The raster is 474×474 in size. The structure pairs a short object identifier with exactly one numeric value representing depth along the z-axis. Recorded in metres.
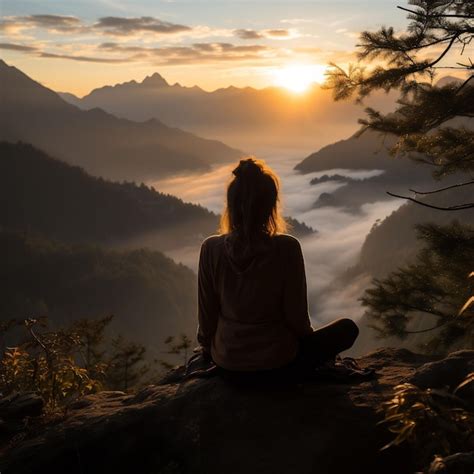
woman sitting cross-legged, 4.11
